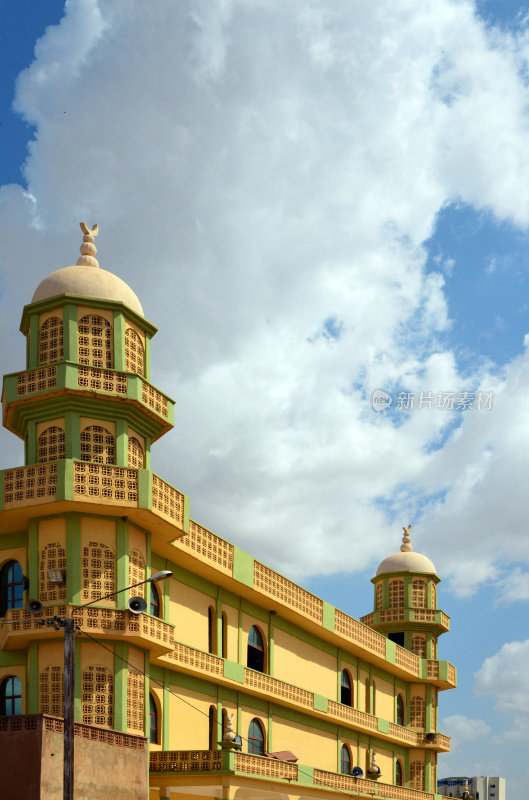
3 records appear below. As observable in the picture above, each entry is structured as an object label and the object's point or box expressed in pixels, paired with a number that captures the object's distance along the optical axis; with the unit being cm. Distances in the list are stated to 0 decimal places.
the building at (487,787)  16992
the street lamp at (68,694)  2272
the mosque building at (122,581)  3053
